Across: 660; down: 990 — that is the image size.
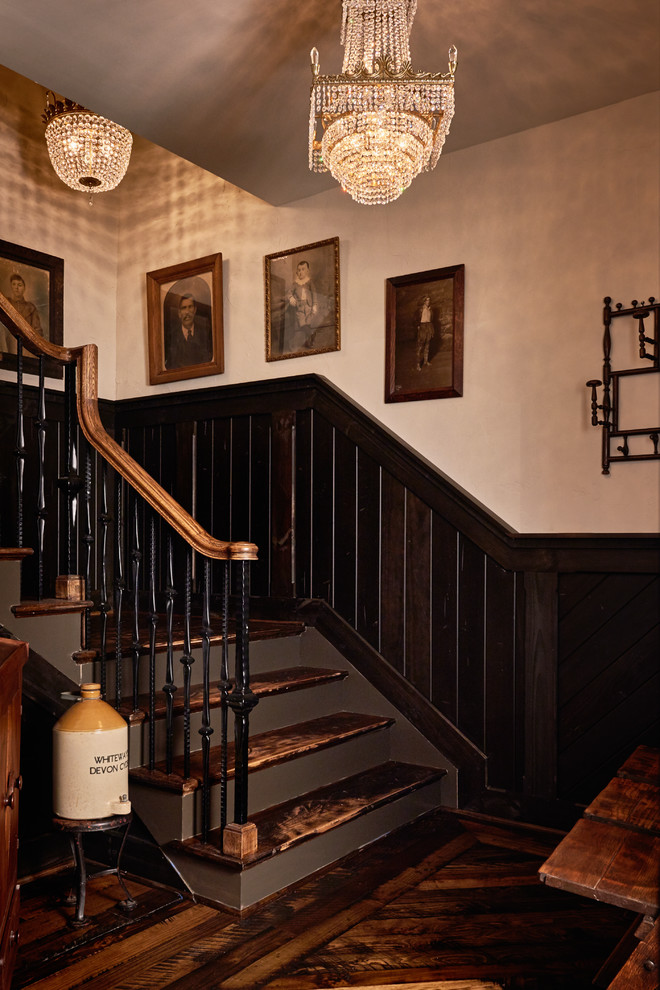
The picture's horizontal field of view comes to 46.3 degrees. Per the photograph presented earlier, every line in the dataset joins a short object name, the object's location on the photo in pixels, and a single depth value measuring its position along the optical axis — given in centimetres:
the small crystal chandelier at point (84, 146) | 396
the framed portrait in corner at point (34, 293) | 443
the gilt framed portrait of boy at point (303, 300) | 413
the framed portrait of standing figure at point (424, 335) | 369
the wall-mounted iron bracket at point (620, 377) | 313
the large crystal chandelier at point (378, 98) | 249
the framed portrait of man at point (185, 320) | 461
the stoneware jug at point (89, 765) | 240
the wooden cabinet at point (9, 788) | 173
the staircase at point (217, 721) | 261
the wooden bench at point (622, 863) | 170
